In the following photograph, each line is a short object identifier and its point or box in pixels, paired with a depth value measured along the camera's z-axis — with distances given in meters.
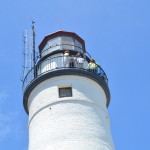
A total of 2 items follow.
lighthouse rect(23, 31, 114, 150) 14.62
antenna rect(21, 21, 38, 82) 17.72
